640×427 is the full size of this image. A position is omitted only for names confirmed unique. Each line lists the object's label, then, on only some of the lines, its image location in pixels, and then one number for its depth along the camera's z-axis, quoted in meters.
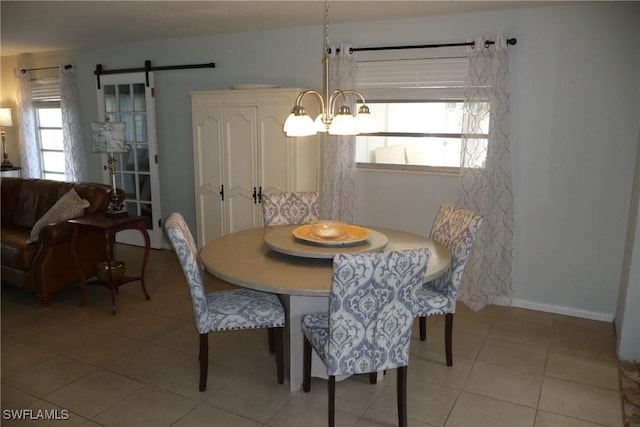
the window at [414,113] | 3.88
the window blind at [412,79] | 3.83
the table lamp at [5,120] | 6.38
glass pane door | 5.37
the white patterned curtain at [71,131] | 5.84
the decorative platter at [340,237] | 2.74
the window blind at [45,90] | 6.11
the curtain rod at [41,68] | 5.80
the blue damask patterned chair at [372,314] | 1.97
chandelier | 2.35
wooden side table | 3.75
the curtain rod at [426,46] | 3.55
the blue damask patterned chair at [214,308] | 2.48
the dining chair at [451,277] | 2.78
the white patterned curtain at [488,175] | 3.62
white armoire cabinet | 4.22
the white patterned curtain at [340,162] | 4.13
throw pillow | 3.95
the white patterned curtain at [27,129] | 6.30
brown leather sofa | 3.82
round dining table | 2.29
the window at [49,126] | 6.19
